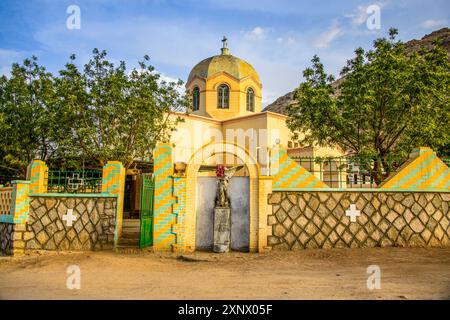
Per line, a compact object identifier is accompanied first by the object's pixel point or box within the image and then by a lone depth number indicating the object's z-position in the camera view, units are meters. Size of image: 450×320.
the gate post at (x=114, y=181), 9.45
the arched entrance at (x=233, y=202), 9.13
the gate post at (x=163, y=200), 9.03
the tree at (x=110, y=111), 15.62
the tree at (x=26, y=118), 15.91
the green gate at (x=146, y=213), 9.16
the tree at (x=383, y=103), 12.28
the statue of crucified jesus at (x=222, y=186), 9.24
